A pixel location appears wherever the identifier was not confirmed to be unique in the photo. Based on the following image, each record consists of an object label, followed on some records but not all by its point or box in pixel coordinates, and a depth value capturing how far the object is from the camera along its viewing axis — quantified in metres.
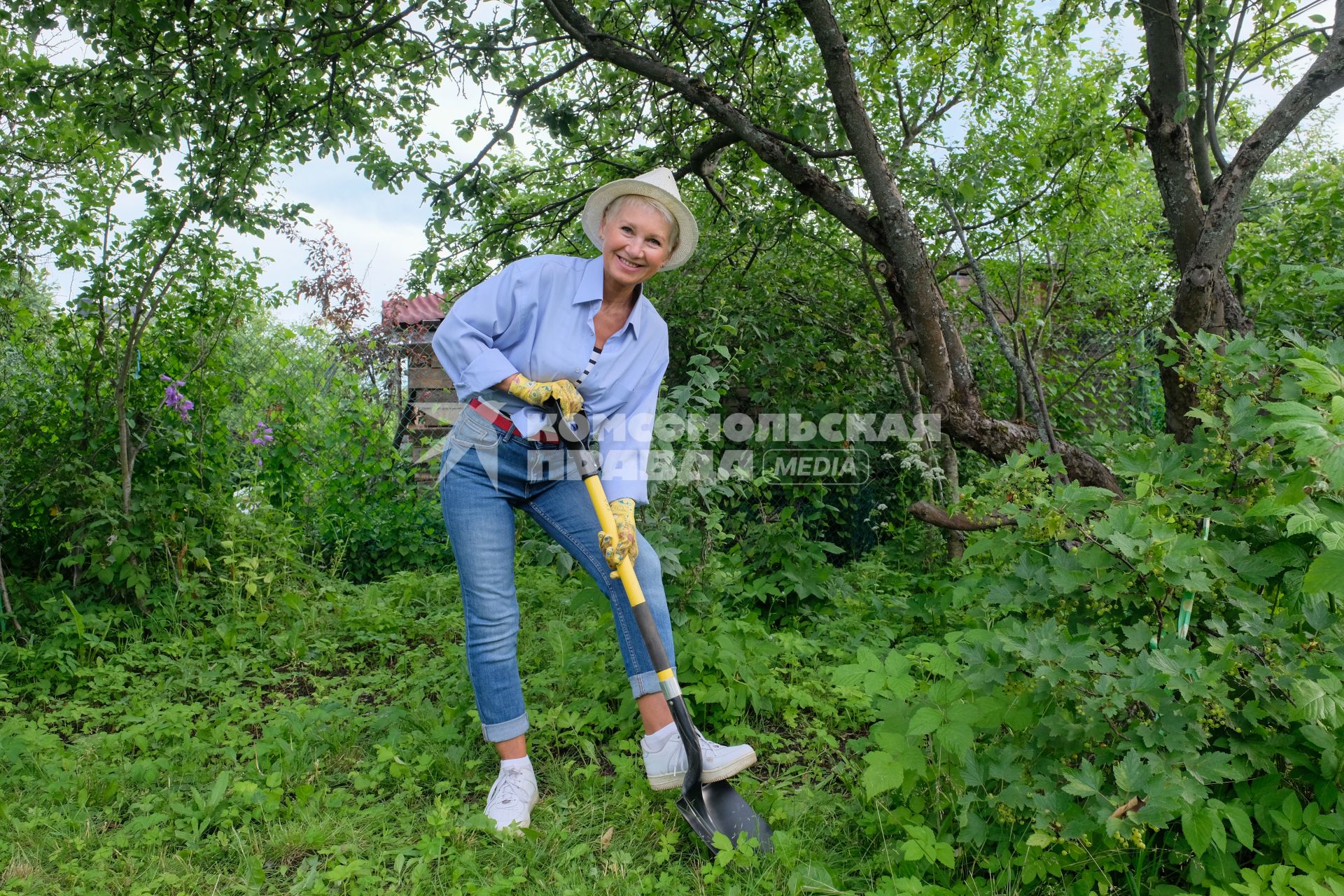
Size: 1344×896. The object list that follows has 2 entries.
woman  2.36
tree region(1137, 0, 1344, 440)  3.27
